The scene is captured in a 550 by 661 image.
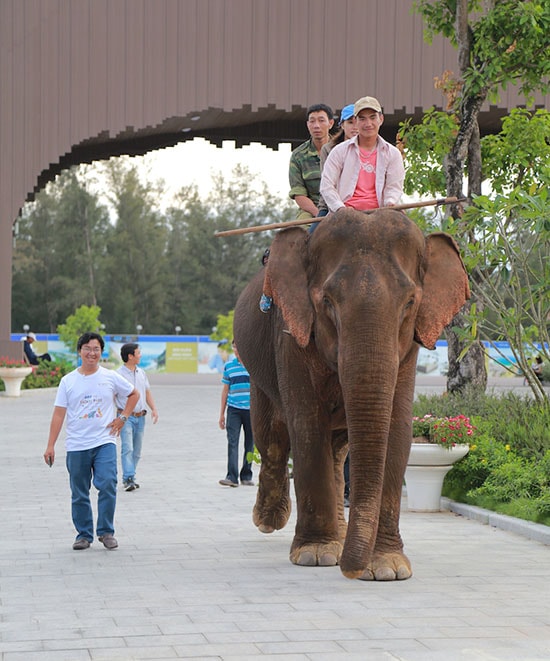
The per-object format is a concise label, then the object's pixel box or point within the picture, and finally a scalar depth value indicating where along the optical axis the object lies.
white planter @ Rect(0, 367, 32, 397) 33.94
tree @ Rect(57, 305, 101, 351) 57.16
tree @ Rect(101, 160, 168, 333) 86.88
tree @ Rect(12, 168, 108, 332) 85.88
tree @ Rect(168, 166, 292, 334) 88.56
